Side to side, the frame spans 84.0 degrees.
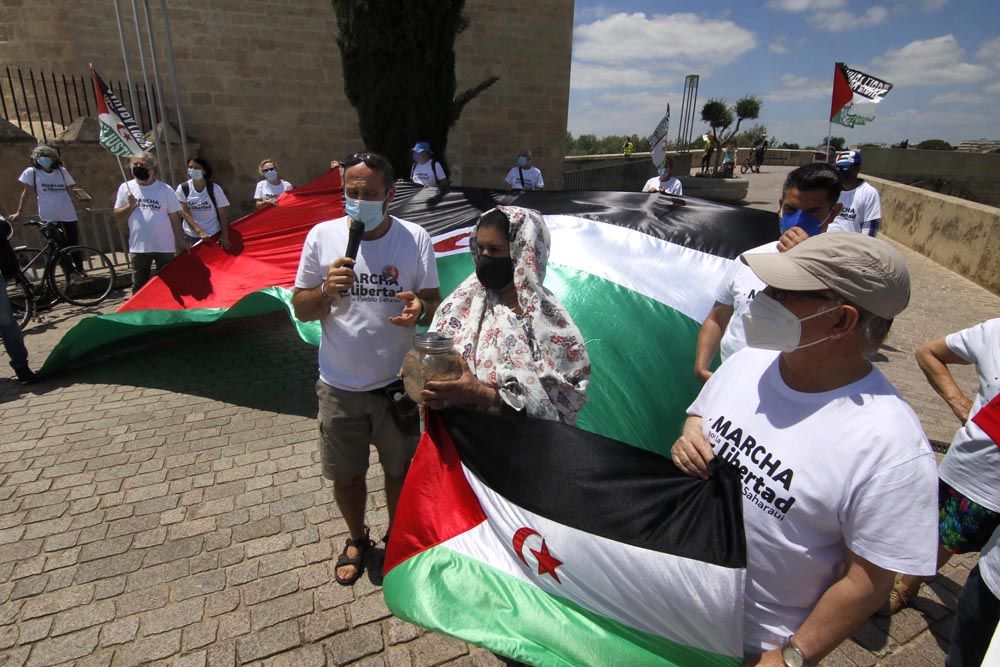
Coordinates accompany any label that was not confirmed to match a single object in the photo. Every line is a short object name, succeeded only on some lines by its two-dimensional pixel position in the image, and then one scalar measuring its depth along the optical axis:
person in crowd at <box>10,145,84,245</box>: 7.31
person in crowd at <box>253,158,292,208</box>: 8.66
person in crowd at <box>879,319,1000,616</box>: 1.90
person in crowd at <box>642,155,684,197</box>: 9.23
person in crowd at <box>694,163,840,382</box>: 2.80
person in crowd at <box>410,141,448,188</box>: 9.24
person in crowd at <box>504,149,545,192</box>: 11.35
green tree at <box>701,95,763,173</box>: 32.53
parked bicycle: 7.13
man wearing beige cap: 1.24
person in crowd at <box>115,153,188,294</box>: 6.27
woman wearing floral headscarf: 1.97
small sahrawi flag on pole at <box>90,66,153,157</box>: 7.06
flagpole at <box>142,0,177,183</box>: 7.14
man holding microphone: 2.51
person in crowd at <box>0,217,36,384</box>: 4.89
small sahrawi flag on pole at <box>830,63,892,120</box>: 9.36
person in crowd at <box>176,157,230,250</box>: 6.82
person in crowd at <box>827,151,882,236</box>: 5.56
